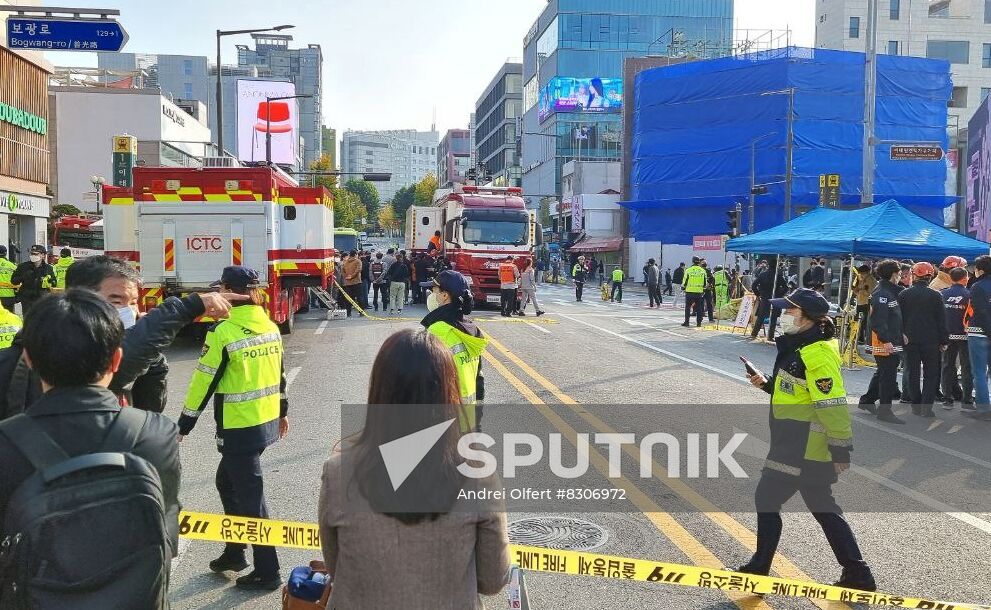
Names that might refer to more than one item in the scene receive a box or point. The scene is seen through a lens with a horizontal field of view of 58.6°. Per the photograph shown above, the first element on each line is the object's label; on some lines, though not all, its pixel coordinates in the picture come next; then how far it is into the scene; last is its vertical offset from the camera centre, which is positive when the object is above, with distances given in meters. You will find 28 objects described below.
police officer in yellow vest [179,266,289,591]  4.96 -0.98
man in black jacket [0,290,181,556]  2.37 -0.44
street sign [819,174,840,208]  23.12 +1.31
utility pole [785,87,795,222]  32.71 +2.38
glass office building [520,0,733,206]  86.88 +18.15
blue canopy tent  15.82 +0.07
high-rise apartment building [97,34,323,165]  99.94 +19.48
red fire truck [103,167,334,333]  15.17 +0.14
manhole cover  5.65 -1.96
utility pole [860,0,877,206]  21.00 +3.38
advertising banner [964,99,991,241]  28.47 +2.27
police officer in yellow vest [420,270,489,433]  6.04 -0.61
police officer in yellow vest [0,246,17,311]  16.62 -0.95
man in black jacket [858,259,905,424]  10.50 -1.21
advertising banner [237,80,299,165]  71.75 +9.47
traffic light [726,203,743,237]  34.31 +0.78
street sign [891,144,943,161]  19.96 +2.04
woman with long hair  2.44 -0.76
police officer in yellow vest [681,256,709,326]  22.39 -1.21
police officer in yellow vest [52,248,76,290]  17.62 -0.67
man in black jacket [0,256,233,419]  3.36 -0.43
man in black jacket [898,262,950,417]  10.30 -1.00
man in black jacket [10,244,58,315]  16.50 -0.86
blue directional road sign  14.84 +3.34
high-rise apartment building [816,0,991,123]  73.31 +17.05
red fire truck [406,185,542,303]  26.27 +0.05
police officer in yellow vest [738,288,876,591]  4.83 -1.09
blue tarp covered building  50.03 +6.63
